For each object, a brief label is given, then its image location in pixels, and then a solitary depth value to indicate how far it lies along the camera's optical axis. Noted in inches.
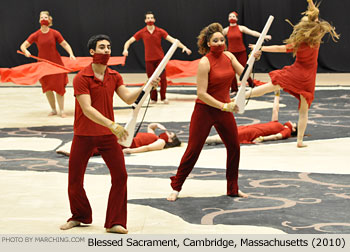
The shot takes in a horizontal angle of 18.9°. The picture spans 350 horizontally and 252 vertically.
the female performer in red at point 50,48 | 578.2
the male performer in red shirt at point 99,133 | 260.8
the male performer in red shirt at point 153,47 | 654.0
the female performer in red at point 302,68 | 419.9
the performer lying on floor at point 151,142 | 426.4
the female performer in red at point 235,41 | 705.6
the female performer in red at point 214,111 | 310.3
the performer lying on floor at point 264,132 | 453.2
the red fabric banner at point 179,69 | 689.8
